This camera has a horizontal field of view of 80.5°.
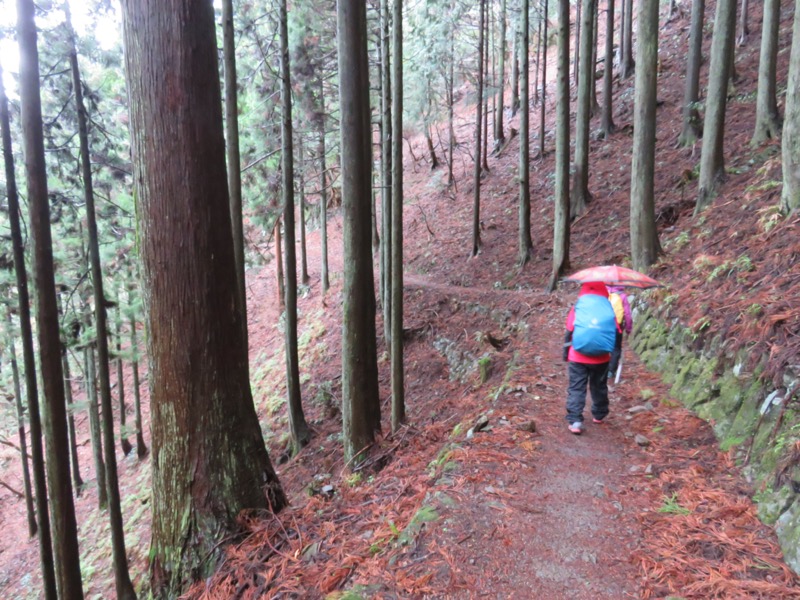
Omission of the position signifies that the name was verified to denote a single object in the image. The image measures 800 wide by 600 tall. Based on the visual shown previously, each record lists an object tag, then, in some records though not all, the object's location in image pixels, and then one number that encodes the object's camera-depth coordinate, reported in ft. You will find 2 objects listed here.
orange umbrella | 16.53
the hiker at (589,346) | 15.55
